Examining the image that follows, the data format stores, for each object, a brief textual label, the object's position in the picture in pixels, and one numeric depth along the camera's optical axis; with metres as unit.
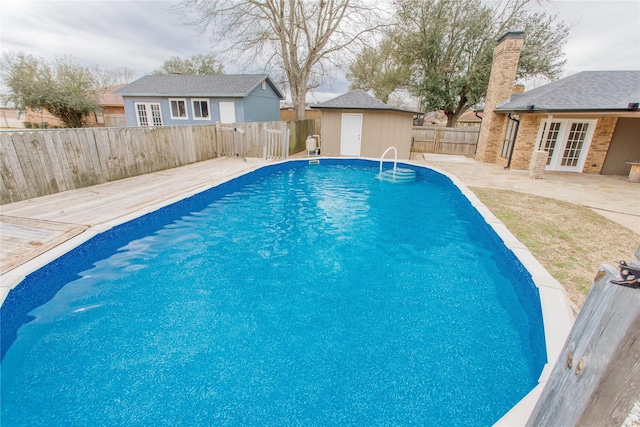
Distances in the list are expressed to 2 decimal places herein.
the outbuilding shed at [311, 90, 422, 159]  13.36
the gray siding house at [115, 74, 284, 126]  18.14
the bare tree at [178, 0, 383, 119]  16.23
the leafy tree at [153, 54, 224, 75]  33.69
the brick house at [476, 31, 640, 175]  9.86
